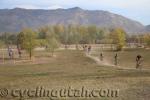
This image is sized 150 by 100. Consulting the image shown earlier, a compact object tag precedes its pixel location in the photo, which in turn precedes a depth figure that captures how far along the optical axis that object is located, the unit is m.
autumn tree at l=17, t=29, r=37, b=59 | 73.50
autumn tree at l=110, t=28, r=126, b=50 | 116.31
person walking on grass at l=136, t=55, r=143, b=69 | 39.59
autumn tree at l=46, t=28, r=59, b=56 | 90.62
